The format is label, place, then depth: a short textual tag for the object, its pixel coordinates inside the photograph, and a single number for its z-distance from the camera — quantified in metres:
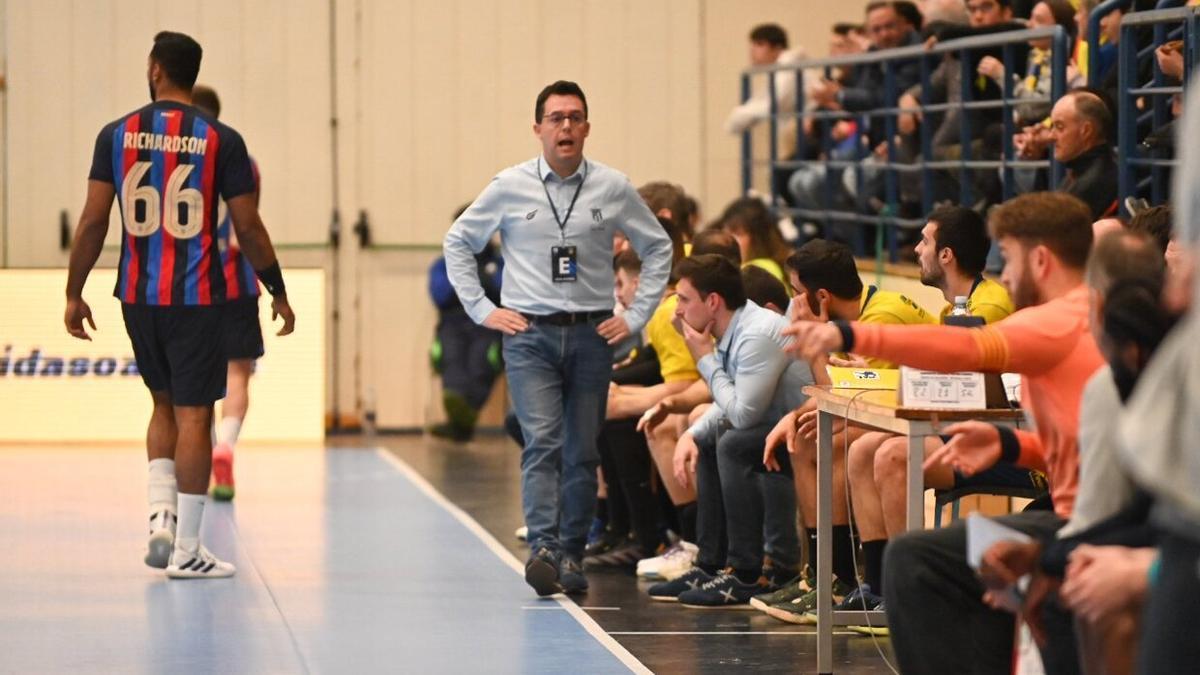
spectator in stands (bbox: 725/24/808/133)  24.64
